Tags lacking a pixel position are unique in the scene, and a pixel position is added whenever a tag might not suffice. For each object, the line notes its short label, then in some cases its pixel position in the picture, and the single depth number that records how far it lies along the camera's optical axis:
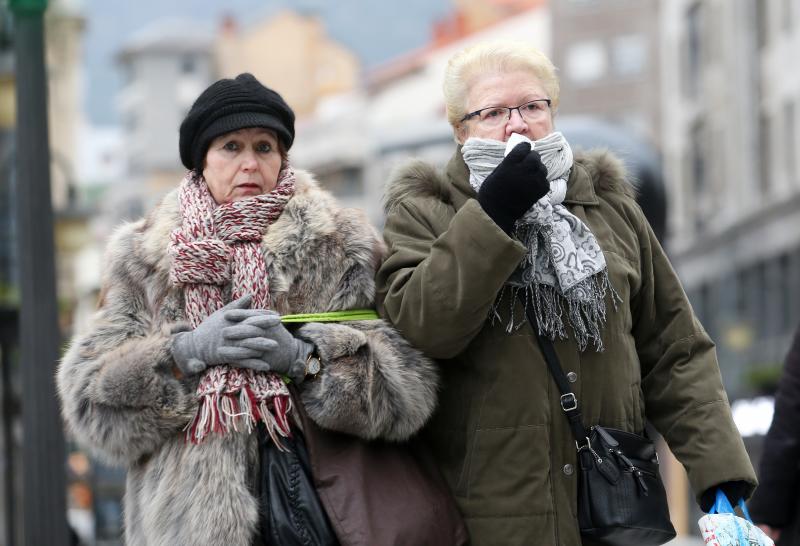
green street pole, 12.25
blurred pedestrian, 10.30
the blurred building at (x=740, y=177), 57.75
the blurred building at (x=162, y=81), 161.62
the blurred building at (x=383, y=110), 128.87
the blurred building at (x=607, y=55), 107.94
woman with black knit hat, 7.49
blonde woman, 7.39
